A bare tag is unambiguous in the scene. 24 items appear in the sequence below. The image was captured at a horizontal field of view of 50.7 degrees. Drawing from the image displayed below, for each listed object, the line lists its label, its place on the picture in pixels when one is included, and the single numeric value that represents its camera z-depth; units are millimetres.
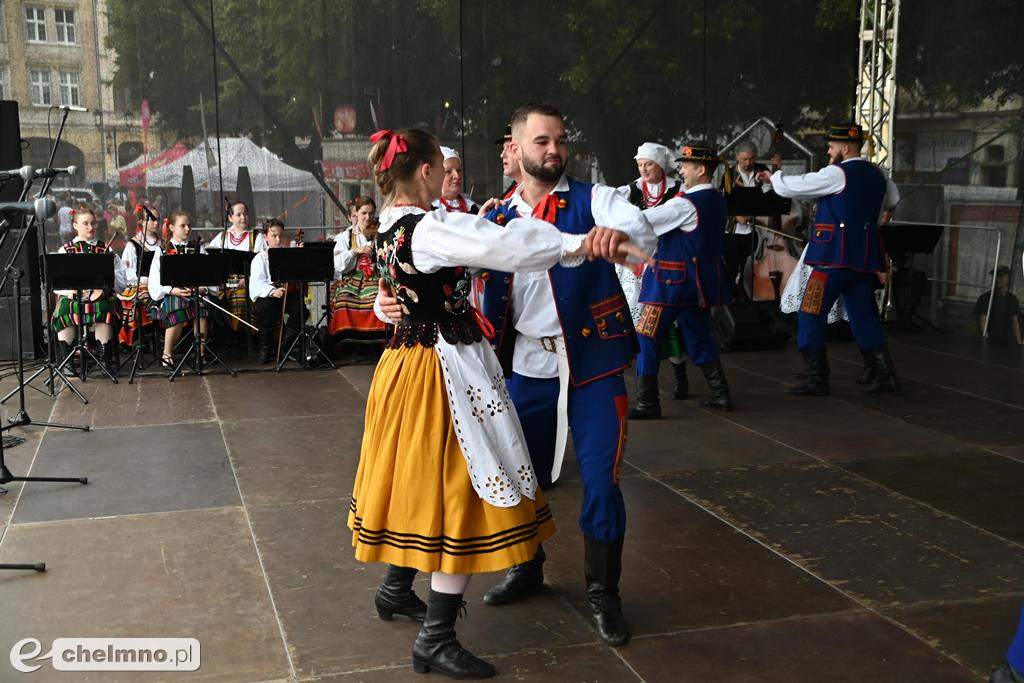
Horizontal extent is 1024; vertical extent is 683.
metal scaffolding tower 10625
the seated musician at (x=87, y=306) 8578
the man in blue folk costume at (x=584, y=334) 3453
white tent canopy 10289
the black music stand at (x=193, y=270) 8266
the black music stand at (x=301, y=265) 8672
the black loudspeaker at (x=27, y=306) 9258
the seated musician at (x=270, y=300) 9250
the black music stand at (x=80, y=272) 8125
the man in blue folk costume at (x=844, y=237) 7020
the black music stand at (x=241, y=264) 9078
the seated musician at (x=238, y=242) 9492
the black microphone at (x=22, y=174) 4078
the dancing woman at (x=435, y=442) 3119
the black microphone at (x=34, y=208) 3922
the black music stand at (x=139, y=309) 8695
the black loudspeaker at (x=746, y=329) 9281
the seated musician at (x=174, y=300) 8875
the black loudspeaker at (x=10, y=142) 9039
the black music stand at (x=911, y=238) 9664
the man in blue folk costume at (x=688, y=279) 6516
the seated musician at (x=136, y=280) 8984
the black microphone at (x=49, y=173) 4679
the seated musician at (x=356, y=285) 9352
